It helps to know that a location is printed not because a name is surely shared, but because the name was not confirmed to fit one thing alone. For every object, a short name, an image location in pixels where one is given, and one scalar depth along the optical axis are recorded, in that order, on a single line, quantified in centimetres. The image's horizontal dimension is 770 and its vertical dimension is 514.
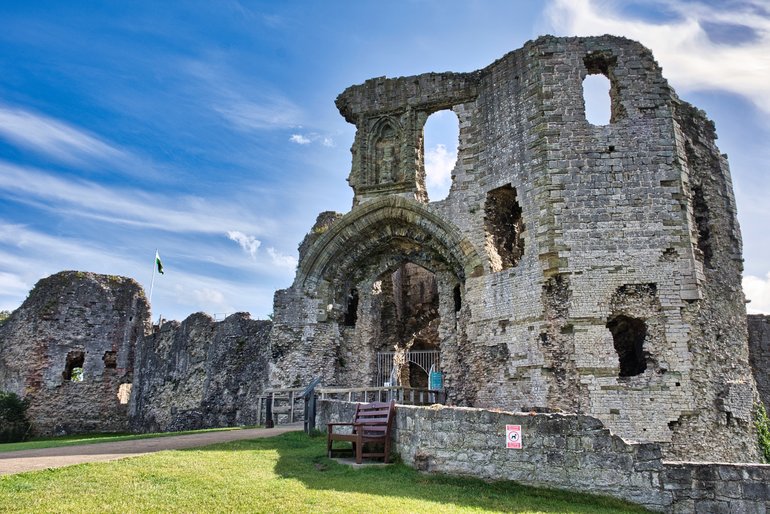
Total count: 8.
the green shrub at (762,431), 1291
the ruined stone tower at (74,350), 2277
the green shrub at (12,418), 2122
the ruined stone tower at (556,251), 1236
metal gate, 1845
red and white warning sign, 760
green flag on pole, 2639
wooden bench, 877
